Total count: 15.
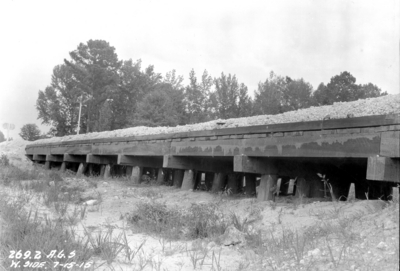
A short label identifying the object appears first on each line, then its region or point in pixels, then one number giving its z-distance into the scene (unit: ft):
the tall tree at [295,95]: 128.21
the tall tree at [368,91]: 101.58
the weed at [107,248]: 12.41
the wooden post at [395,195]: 13.67
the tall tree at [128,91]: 143.38
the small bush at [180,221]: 15.71
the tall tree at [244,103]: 124.77
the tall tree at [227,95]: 127.13
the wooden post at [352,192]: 16.74
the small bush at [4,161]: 48.23
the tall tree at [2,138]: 111.57
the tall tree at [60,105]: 141.69
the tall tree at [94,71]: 126.21
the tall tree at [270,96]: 123.95
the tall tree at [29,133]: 138.10
